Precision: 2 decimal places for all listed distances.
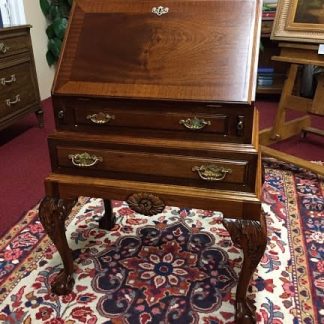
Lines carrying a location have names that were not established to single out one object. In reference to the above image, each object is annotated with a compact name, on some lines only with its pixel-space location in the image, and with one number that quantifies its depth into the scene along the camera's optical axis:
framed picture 2.21
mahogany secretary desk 1.14
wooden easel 2.31
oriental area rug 1.42
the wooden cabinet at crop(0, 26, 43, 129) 2.79
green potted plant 3.82
